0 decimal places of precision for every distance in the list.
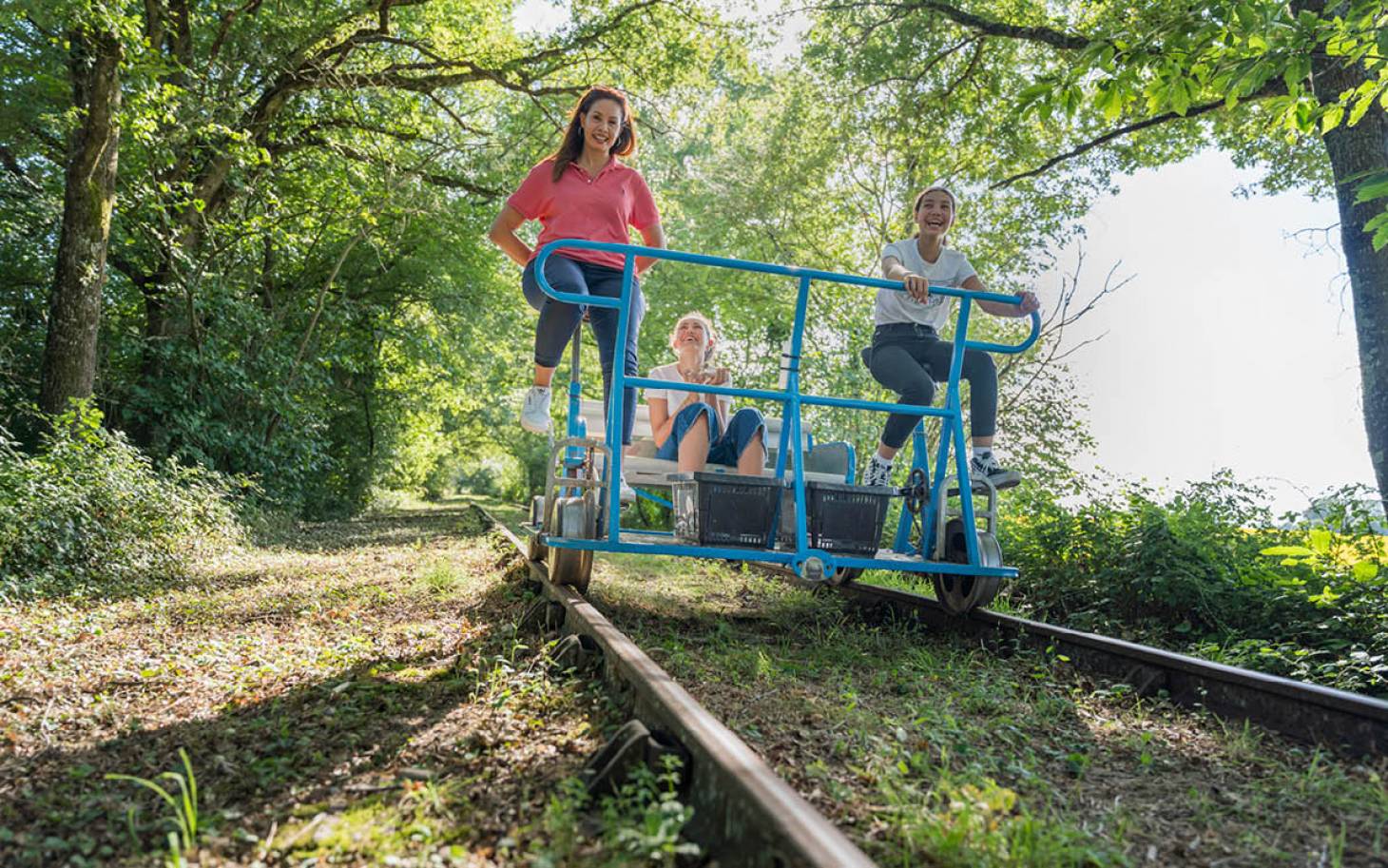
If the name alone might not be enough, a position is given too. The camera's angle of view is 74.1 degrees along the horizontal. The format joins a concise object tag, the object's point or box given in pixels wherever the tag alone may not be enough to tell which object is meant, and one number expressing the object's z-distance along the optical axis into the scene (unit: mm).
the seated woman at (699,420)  4887
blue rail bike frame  4172
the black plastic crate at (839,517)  4379
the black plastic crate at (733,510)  4266
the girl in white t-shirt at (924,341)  4965
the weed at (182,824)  1852
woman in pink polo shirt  4789
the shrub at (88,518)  6098
